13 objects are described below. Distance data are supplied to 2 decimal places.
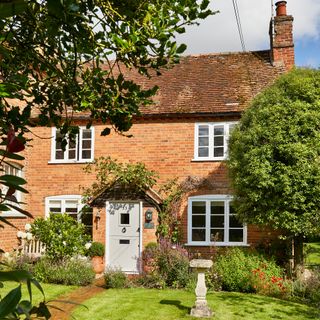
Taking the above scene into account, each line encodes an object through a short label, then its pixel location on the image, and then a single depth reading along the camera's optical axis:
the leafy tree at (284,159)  11.73
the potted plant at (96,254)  15.59
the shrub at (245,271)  12.30
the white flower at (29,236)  15.72
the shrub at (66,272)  13.52
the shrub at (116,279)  13.10
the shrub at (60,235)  14.53
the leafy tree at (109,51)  3.42
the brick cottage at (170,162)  15.76
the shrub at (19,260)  14.12
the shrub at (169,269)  13.15
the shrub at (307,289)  11.29
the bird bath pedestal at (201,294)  9.45
